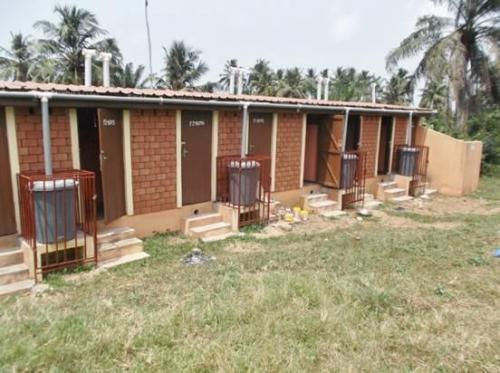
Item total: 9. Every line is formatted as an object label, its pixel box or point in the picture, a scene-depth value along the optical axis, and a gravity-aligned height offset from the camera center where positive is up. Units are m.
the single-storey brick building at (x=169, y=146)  4.84 -0.28
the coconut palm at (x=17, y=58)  20.64 +3.71
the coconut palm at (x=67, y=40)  19.03 +4.41
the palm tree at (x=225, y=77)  31.39 +4.47
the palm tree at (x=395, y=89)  29.21 +3.64
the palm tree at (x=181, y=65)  25.55 +4.37
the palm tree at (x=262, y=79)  30.64 +4.34
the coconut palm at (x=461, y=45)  14.27 +3.51
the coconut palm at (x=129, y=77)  21.72 +3.18
